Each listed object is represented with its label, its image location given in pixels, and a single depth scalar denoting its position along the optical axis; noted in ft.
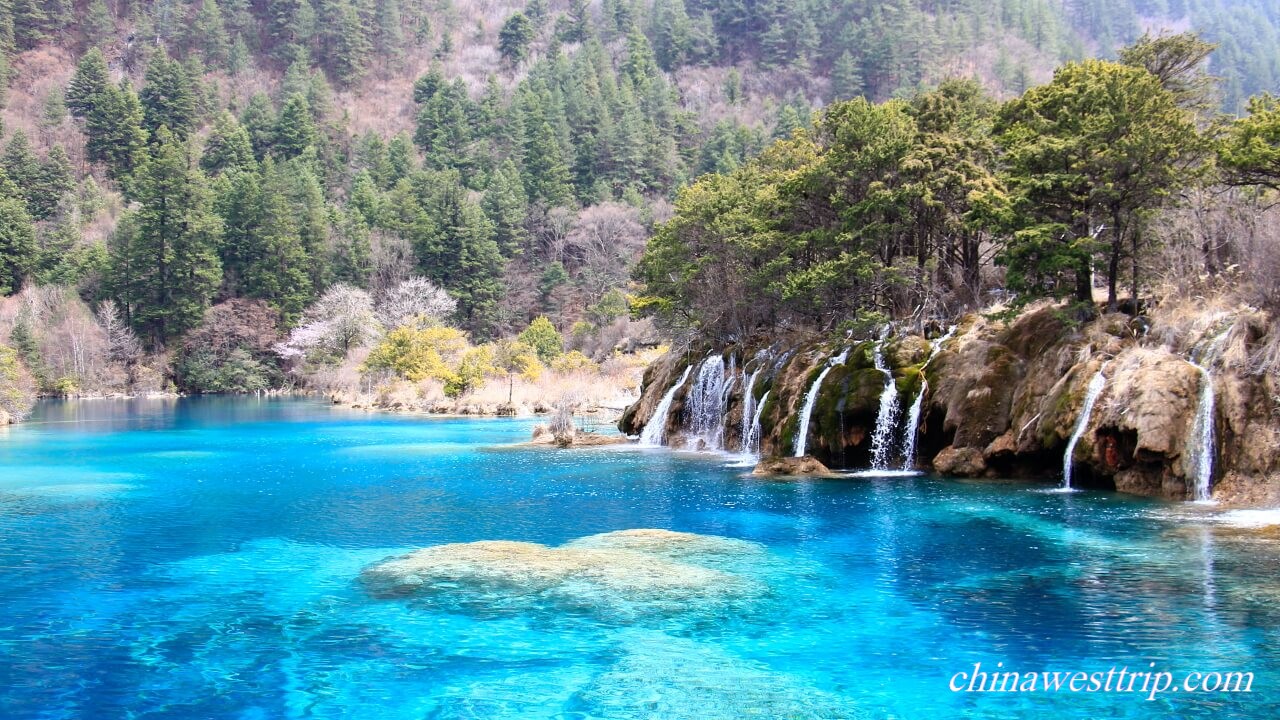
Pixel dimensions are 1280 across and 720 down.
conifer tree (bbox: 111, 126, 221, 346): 278.67
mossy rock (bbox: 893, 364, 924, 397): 95.40
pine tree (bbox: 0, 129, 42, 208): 313.94
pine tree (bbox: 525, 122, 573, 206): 325.62
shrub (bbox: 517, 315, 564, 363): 247.70
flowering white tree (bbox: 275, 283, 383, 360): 272.72
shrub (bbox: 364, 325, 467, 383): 224.12
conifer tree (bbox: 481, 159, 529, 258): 309.63
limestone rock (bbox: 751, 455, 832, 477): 91.81
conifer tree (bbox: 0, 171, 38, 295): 278.87
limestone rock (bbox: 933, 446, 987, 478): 86.43
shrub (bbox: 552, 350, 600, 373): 225.97
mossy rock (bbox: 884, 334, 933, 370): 98.27
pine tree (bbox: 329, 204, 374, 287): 300.40
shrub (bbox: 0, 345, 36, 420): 176.65
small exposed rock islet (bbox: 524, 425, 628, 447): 124.47
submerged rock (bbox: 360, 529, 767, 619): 45.60
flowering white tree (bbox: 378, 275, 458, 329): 276.21
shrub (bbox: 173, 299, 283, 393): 280.72
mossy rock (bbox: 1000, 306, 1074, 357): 89.51
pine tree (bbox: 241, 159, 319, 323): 290.76
